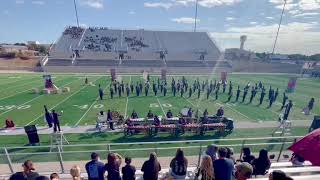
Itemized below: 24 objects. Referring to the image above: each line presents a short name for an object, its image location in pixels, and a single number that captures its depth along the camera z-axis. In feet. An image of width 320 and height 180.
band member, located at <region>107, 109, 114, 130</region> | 46.37
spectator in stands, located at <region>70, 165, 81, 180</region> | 16.98
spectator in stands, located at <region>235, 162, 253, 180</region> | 12.62
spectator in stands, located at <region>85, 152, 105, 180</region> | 18.57
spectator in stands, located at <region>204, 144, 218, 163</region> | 20.86
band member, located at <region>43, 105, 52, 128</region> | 46.78
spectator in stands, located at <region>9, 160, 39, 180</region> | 16.35
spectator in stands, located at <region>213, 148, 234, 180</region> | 16.26
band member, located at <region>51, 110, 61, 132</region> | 43.04
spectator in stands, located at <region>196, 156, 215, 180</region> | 15.92
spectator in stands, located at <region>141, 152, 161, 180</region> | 18.47
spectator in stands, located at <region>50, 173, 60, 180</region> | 14.69
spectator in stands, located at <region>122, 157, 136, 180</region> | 18.60
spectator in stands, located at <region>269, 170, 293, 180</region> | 10.40
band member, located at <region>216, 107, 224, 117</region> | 49.81
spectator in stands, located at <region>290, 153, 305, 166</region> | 25.73
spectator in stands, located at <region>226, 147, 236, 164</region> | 21.11
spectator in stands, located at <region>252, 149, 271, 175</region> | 21.62
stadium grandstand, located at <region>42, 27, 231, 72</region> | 166.91
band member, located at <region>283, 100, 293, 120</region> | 47.50
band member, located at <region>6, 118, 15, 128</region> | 47.56
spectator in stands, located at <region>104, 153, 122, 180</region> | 18.85
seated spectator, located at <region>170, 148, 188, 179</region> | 19.30
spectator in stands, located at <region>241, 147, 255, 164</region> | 24.35
